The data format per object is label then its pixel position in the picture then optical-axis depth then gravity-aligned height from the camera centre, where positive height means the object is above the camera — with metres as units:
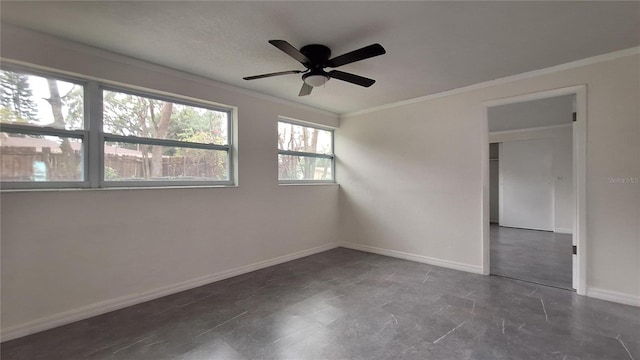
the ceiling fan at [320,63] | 2.20 +1.00
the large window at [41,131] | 2.23 +0.44
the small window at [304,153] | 4.38 +0.45
